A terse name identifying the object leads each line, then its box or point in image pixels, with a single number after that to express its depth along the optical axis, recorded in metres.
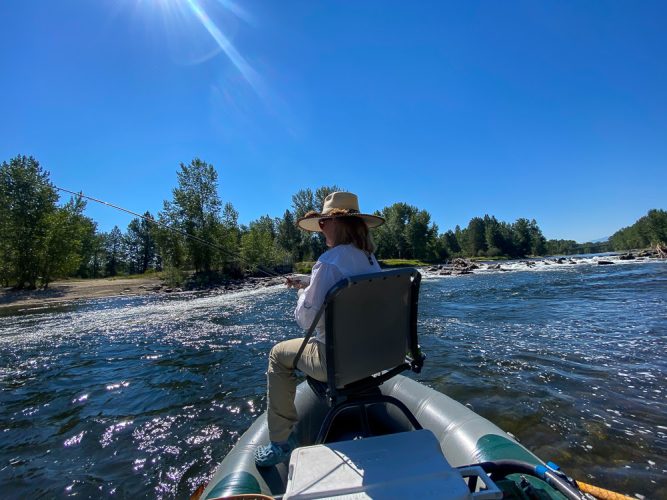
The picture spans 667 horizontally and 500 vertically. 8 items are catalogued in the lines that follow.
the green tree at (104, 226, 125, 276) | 90.45
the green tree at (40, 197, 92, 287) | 34.44
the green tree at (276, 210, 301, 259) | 69.19
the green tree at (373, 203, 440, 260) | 82.06
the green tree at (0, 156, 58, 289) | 32.09
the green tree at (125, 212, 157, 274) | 89.50
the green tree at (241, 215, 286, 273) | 48.19
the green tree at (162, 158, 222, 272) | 41.56
